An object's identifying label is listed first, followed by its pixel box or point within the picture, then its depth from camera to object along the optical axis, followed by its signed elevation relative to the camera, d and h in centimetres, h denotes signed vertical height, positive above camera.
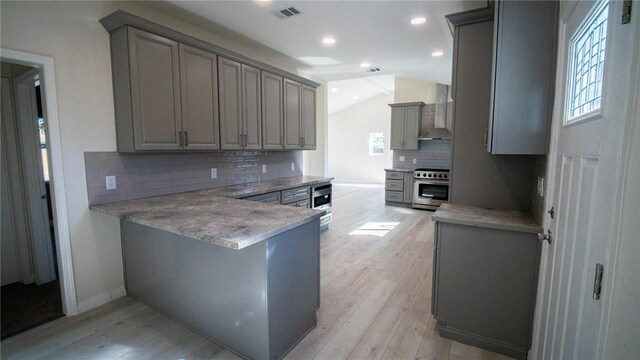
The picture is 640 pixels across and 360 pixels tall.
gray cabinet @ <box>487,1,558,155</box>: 165 +48
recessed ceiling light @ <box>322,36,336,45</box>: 343 +139
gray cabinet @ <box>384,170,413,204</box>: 647 -80
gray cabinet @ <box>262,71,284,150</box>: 359 +53
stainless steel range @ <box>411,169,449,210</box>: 594 -76
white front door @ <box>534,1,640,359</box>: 81 -6
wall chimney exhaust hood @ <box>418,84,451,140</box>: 628 +85
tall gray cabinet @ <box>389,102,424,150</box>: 655 +67
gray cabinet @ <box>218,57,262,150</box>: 306 +54
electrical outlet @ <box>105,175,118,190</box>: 244 -26
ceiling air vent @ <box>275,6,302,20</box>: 271 +138
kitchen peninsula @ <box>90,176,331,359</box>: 164 -78
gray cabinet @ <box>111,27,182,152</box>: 230 +55
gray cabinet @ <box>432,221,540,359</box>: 174 -88
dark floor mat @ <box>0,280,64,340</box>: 214 -129
